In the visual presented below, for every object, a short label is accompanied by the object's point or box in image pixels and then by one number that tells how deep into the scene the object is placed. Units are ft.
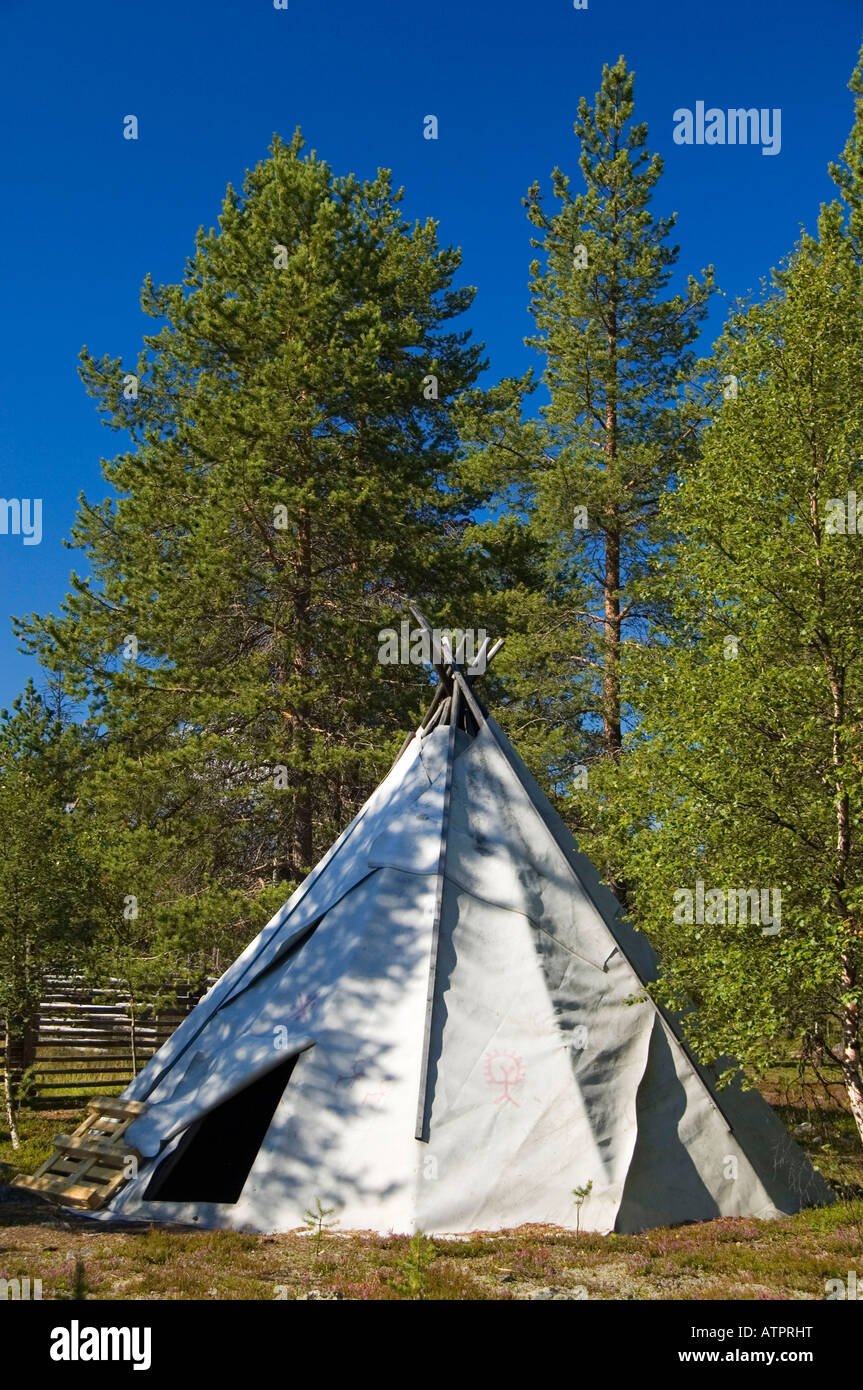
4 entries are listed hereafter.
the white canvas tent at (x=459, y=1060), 30.63
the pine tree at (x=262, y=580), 59.88
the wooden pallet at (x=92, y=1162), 33.68
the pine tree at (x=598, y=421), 68.08
